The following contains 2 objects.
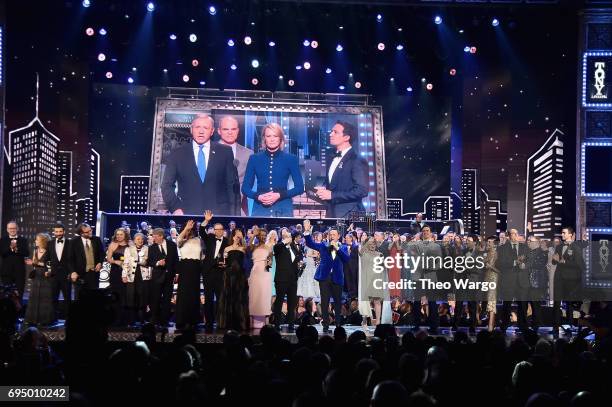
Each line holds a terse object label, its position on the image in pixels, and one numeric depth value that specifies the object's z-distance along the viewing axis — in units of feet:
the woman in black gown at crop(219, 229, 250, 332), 38.63
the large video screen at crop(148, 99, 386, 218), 54.70
